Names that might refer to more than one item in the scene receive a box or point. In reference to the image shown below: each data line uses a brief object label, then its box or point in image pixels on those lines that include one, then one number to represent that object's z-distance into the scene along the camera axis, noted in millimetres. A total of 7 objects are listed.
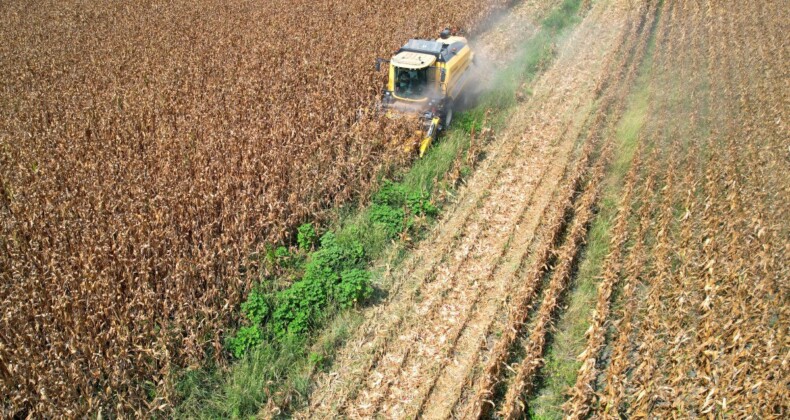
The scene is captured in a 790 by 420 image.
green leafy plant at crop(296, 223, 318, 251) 9633
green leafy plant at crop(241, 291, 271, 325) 7801
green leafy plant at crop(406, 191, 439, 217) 10773
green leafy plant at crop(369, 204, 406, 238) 10297
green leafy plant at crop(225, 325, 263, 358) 7402
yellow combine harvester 12836
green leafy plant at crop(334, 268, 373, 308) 8422
